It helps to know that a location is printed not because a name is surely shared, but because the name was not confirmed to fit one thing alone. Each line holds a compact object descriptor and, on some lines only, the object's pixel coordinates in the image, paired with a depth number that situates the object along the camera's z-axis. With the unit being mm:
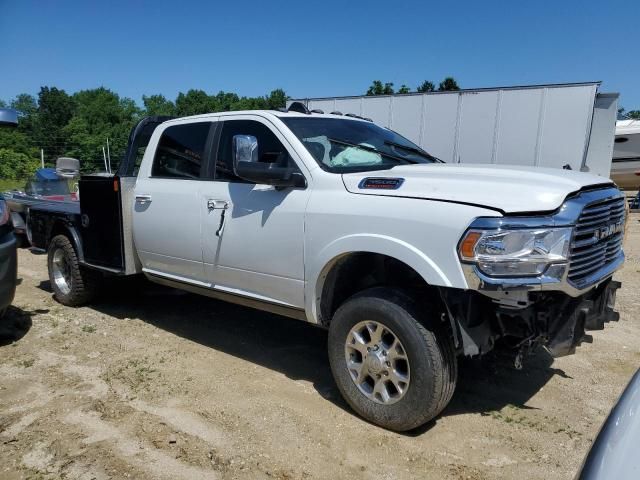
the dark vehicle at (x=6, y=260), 4695
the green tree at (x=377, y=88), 49688
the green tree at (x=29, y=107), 59088
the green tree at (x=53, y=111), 59812
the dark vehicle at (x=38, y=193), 9758
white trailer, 10617
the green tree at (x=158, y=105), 69812
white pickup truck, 2842
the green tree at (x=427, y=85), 51512
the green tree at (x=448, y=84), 49406
